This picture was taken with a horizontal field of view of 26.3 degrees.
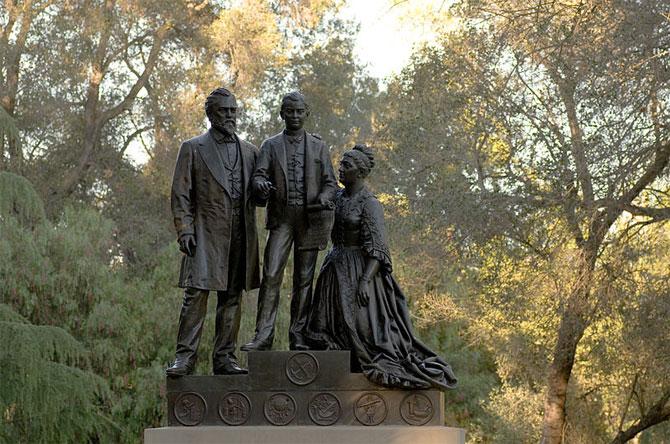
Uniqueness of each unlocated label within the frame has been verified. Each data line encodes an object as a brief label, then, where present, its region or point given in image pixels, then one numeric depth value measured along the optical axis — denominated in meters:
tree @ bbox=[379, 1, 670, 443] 15.19
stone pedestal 9.76
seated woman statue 9.88
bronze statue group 10.06
